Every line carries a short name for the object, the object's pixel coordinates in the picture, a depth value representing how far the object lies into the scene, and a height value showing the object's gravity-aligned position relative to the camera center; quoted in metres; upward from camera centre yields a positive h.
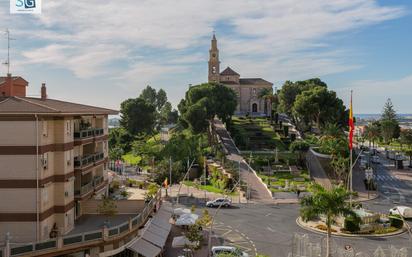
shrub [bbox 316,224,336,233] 50.94 -10.99
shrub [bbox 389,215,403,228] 52.06 -10.54
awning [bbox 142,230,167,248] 39.00 -9.26
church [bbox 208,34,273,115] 173.12 +15.49
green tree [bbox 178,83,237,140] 106.00 +5.57
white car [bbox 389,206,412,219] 57.25 -10.35
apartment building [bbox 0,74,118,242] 32.28 -2.70
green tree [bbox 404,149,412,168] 105.07 -6.26
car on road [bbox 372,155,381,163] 109.87 -7.59
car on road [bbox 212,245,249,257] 40.29 -10.59
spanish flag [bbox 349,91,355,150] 58.28 +0.15
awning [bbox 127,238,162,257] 36.38 -9.44
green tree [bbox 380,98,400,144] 149.88 -0.70
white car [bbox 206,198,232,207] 64.79 -10.32
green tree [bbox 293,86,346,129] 106.69 +5.10
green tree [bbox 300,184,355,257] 40.50 -6.61
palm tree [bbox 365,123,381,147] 130.41 -1.49
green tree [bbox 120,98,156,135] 129.75 +3.83
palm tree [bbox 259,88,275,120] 150.89 +11.07
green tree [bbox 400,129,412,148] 122.06 -2.96
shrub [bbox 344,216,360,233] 49.84 -10.40
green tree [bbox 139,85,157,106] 190.50 +14.10
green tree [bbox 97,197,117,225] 40.03 -6.73
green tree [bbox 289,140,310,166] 93.62 -4.31
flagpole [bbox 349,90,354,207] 58.41 +0.08
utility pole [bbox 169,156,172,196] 78.86 -7.72
